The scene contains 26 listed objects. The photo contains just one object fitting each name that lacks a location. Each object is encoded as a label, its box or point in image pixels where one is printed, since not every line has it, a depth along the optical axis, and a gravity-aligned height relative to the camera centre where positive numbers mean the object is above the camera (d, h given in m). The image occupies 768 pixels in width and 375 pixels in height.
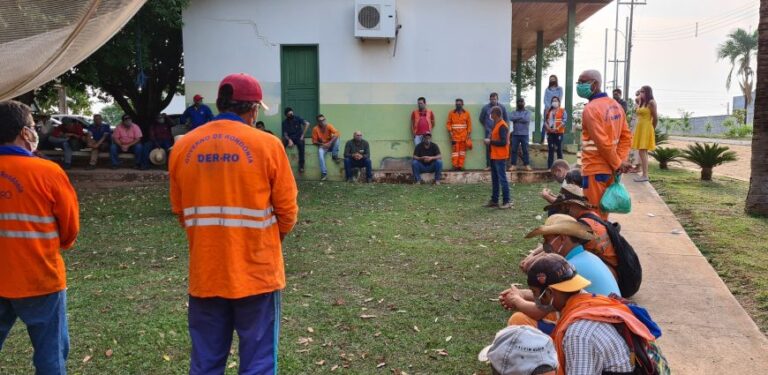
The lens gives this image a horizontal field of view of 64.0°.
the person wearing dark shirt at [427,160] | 14.16 -0.94
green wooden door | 15.18 +0.96
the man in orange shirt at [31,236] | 3.22 -0.62
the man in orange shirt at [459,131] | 14.94 -0.29
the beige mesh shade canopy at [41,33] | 2.66 +0.38
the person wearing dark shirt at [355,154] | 14.36 -0.87
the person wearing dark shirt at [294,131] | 14.58 -0.29
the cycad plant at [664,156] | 15.36 -0.91
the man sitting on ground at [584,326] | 2.70 -0.92
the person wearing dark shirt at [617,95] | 14.30 +0.55
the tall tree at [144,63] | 13.70 +1.39
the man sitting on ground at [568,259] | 3.56 -0.84
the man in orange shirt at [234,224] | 3.01 -0.53
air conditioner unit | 14.60 +2.36
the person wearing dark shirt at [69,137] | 15.43 -0.49
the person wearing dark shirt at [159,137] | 15.22 -0.45
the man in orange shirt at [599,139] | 5.84 -0.20
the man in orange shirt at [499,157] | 9.84 -0.61
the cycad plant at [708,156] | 12.85 -0.79
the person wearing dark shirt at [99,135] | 15.70 -0.42
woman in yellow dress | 11.66 -0.06
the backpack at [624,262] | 4.62 -1.09
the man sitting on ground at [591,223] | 4.46 -0.75
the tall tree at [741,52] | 53.56 +6.03
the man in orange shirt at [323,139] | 14.73 -0.48
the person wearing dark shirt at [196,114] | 14.41 +0.11
